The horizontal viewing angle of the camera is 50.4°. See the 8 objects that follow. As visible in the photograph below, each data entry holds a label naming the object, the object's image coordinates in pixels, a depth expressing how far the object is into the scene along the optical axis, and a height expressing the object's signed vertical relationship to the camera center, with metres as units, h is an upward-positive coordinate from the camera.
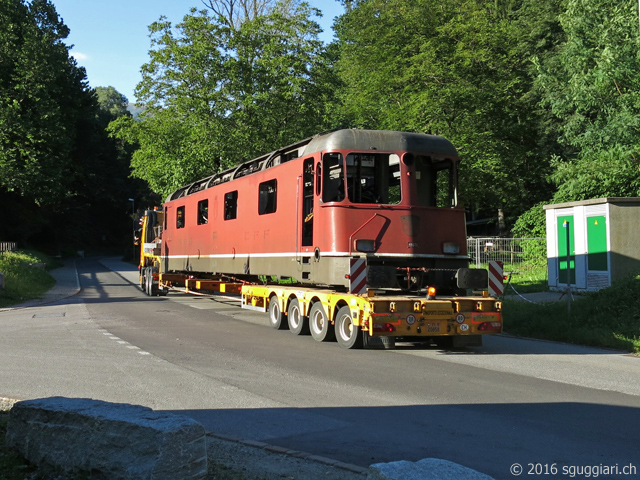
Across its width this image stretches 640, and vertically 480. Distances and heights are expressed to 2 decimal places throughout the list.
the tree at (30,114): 41.78 +9.28
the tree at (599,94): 25.95 +6.74
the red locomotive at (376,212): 12.03 +0.89
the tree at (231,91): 30.69 +7.88
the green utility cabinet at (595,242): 19.41 +0.51
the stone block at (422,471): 3.56 -1.13
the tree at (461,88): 34.91 +9.38
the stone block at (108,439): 4.26 -1.19
